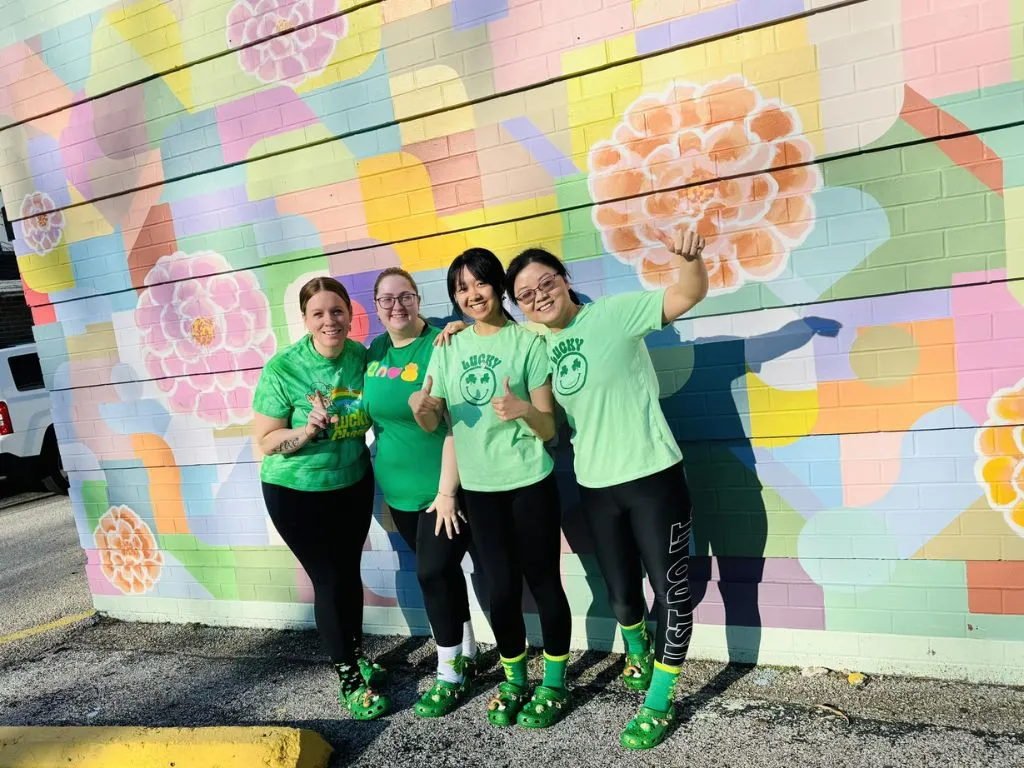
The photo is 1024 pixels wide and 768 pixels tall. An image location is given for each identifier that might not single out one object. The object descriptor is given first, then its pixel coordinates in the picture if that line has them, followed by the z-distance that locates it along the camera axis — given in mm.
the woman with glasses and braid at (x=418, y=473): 2705
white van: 7875
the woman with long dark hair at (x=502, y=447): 2510
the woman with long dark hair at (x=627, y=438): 2449
